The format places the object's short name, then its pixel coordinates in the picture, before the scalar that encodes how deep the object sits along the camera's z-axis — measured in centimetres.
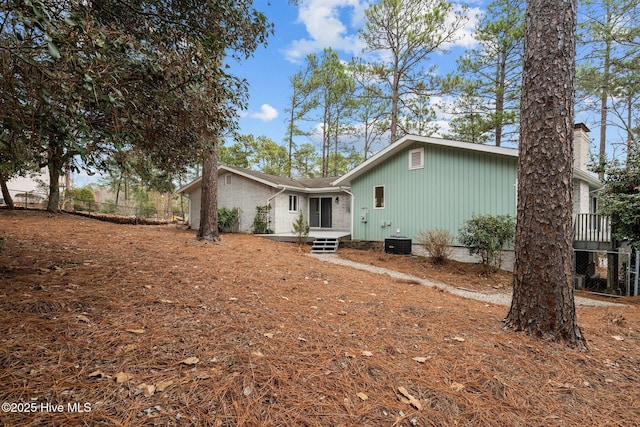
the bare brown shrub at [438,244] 881
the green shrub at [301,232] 1189
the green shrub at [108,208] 2078
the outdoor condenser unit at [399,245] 1023
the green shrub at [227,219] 1488
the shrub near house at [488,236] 776
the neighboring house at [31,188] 1814
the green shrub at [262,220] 1448
